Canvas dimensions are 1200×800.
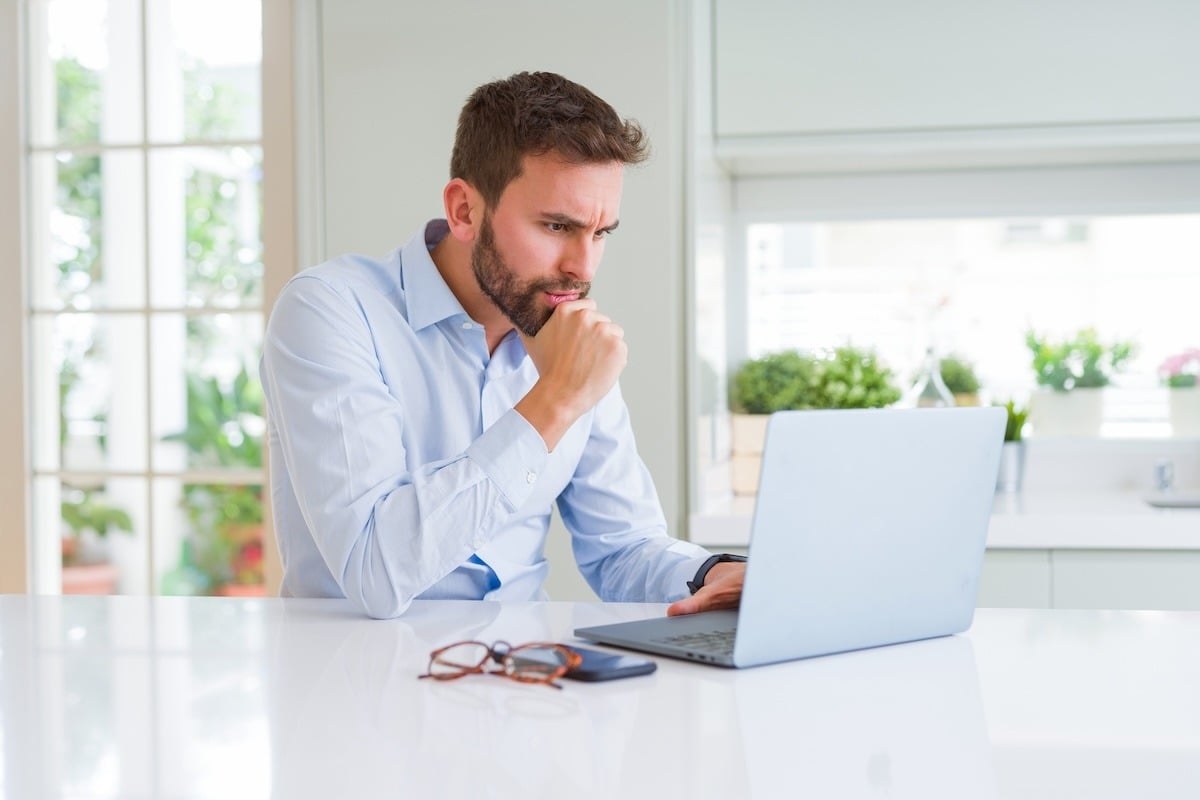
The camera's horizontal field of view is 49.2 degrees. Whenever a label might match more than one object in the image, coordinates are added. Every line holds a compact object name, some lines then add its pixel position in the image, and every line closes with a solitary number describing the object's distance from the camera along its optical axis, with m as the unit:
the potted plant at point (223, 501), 6.77
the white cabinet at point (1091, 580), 2.58
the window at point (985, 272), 3.30
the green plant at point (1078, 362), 3.31
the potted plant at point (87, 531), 6.81
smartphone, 1.08
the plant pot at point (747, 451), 3.15
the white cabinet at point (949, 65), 2.77
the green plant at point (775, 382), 3.16
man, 1.48
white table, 0.83
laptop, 1.11
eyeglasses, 1.09
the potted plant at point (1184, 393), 3.28
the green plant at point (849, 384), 3.12
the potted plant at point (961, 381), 3.32
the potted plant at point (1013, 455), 3.15
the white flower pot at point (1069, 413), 3.31
